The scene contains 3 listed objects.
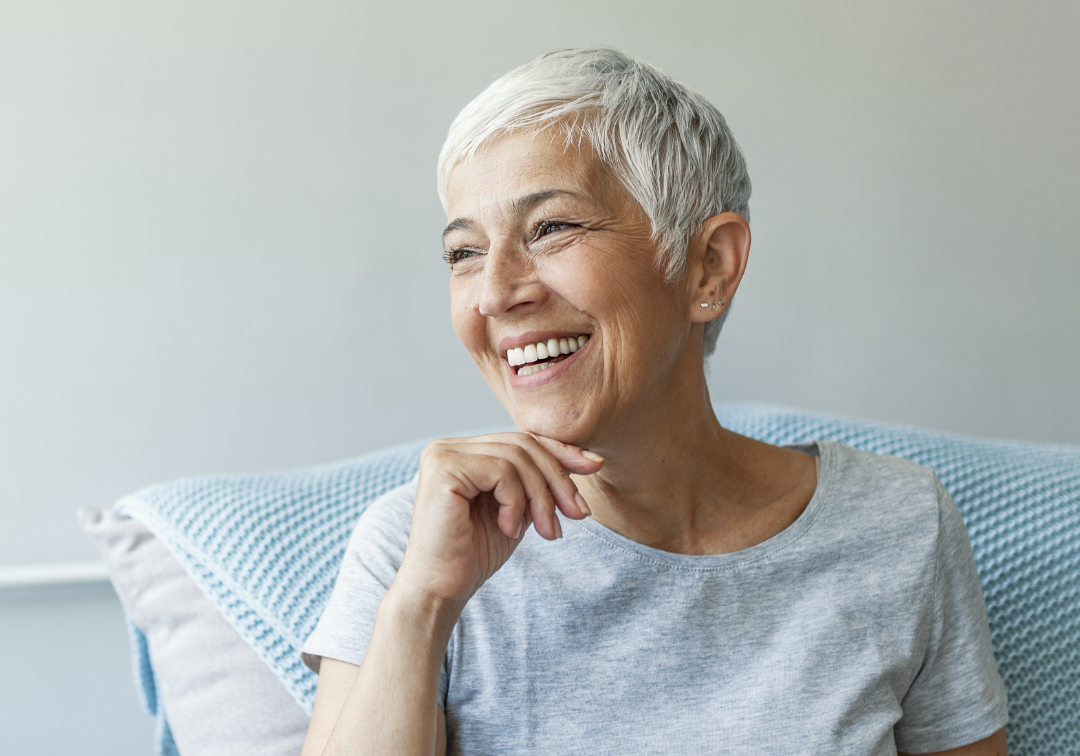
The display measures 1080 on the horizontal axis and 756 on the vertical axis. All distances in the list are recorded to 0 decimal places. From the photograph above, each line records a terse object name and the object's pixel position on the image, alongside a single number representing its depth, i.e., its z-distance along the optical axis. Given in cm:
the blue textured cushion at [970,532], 129
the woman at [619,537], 94
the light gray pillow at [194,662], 125
